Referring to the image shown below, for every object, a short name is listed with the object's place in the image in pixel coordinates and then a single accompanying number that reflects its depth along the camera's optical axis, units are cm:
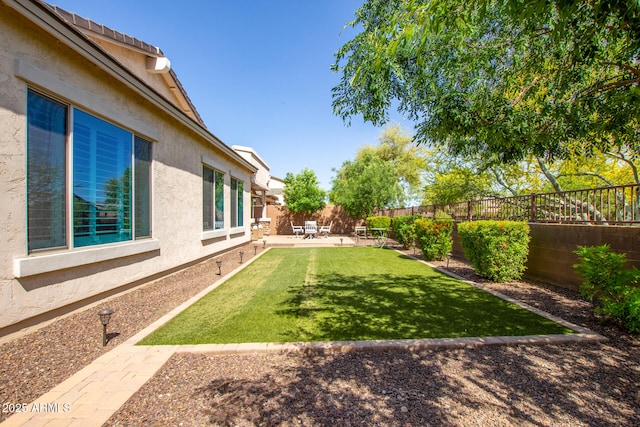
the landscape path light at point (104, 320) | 356
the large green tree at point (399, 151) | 3628
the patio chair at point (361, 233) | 2129
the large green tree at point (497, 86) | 414
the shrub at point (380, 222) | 1736
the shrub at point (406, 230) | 1355
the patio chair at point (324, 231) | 2052
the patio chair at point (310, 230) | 1908
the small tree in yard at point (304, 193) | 2306
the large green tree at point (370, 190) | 1977
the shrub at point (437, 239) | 1009
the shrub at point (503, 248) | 678
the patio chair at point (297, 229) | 2119
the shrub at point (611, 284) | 380
